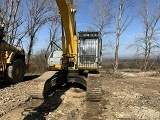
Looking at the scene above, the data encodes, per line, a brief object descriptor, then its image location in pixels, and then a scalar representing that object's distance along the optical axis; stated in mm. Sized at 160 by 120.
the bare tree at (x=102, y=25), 13417
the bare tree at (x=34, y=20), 11743
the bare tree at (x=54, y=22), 12122
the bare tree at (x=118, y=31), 10982
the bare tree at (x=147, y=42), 12748
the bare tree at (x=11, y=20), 9250
